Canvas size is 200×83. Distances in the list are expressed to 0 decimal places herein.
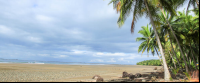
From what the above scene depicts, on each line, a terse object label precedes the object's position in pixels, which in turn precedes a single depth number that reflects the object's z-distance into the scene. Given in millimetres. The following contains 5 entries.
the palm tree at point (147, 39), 17411
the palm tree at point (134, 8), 9047
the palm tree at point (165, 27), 12224
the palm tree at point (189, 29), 10336
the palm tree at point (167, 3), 8950
